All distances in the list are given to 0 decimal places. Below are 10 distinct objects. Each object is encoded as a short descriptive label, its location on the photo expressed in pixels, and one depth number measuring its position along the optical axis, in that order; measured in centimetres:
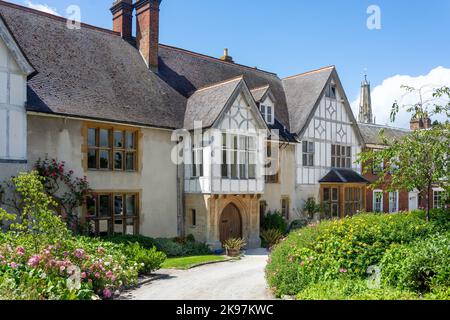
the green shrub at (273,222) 2192
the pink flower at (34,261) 921
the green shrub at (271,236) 2053
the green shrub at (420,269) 896
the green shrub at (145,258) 1269
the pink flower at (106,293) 987
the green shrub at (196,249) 1747
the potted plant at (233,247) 1759
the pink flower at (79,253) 1017
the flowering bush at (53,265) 841
